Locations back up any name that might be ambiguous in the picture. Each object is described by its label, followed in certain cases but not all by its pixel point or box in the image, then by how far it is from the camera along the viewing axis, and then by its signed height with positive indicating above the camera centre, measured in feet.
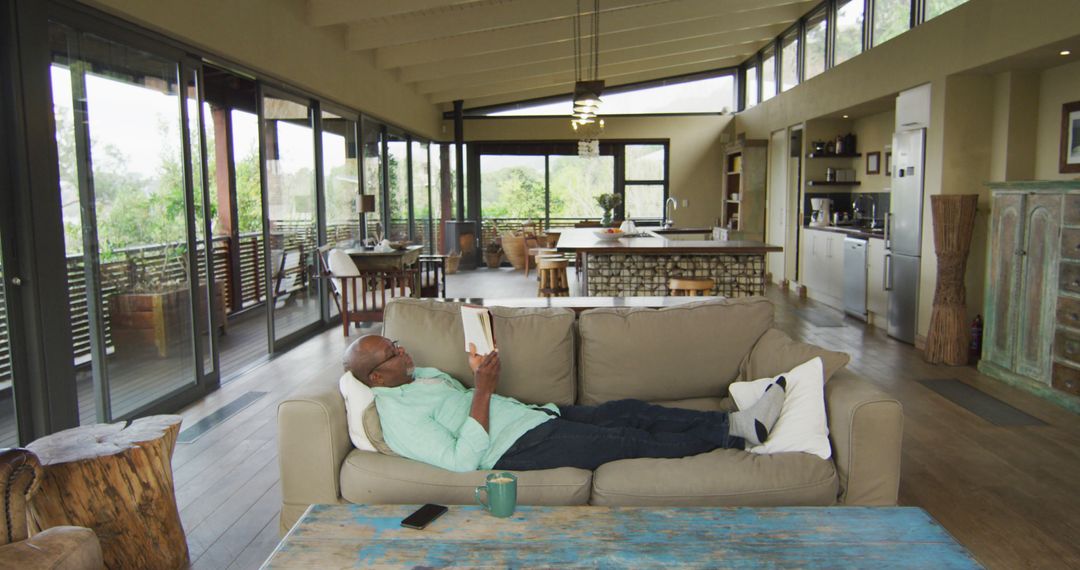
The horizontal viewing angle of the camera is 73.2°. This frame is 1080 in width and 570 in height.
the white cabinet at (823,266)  28.27 -2.36
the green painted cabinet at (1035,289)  15.38 -1.84
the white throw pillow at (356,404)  8.50 -2.25
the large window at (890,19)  23.25 +6.26
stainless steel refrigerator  21.48 -0.79
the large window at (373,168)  29.71 +1.86
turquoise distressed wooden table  6.03 -2.87
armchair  6.40 -2.95
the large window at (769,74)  37.68 +7.14
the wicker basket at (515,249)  43.62 -2.32
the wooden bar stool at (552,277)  26.25 -2.48
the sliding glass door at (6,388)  11.30 -2.72
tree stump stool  8.28 -3.22
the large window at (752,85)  41.22 +7.10
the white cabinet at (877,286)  24.30 -2.65
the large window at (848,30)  27.22 +6.83
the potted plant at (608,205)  31.66 +0.22
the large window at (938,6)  20.39 +5.77
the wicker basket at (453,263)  43.13 -3.08
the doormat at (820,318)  25.62 -4.02
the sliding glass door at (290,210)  21.39 +0.07
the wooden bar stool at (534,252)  32.04 -2.16
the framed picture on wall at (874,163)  28.89 +1.81
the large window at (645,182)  44.91 +1.72
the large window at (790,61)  33.99 +7.10
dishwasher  25.71 -2.51
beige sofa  8.16 -2.87
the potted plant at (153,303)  14.17 -1.83
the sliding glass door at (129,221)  12.75 -0.14
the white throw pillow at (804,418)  8.54 -2.50
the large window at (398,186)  34.31 +1.27
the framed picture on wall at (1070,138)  17.65 +1.68
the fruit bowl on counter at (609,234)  23.52 -0.78
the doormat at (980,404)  14.75 -4.27
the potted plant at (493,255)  45.11 -2.74
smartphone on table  6.59 -2.80
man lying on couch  8.27 -2.59
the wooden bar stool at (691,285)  19.22 -1.99
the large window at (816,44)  30.71 +7.10
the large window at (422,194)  39.04 +0.98
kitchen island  21.20 -1.73
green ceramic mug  6.70 -2.62
